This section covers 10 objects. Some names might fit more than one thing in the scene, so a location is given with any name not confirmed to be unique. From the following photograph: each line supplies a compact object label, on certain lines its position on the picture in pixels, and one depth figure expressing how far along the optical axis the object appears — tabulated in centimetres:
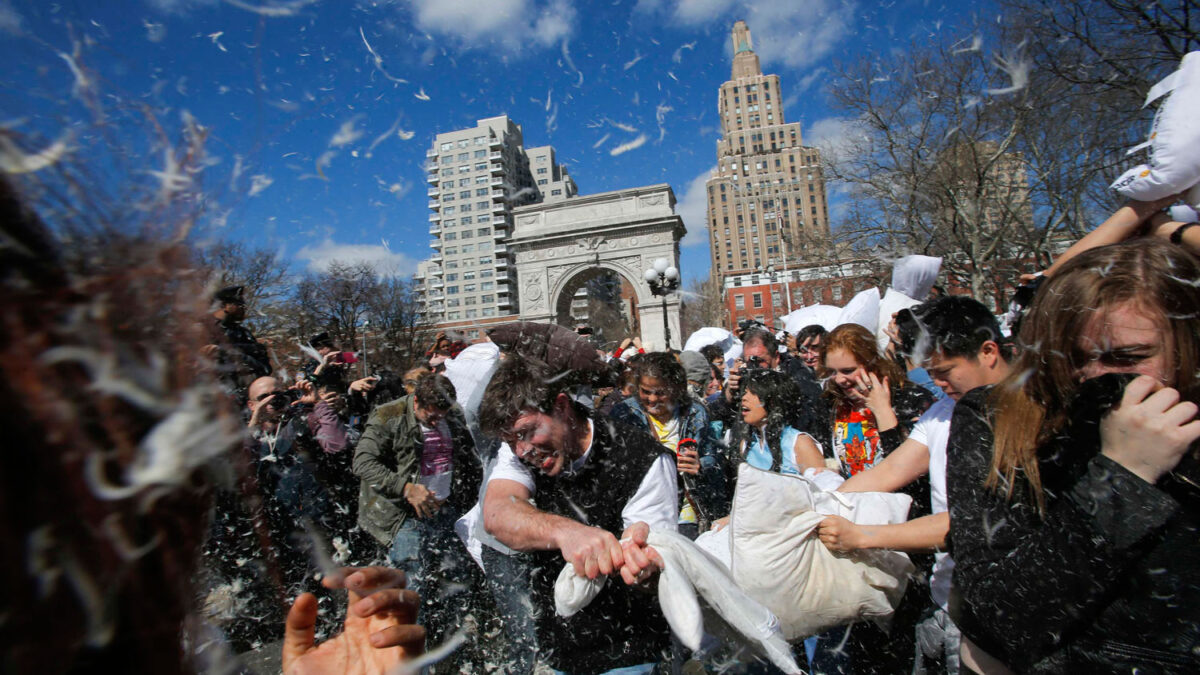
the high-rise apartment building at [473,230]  8706
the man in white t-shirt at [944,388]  229
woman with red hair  293
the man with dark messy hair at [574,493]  188
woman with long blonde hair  111
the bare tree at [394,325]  3706
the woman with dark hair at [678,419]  407
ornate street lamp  1455
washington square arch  3169
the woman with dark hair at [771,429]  338
